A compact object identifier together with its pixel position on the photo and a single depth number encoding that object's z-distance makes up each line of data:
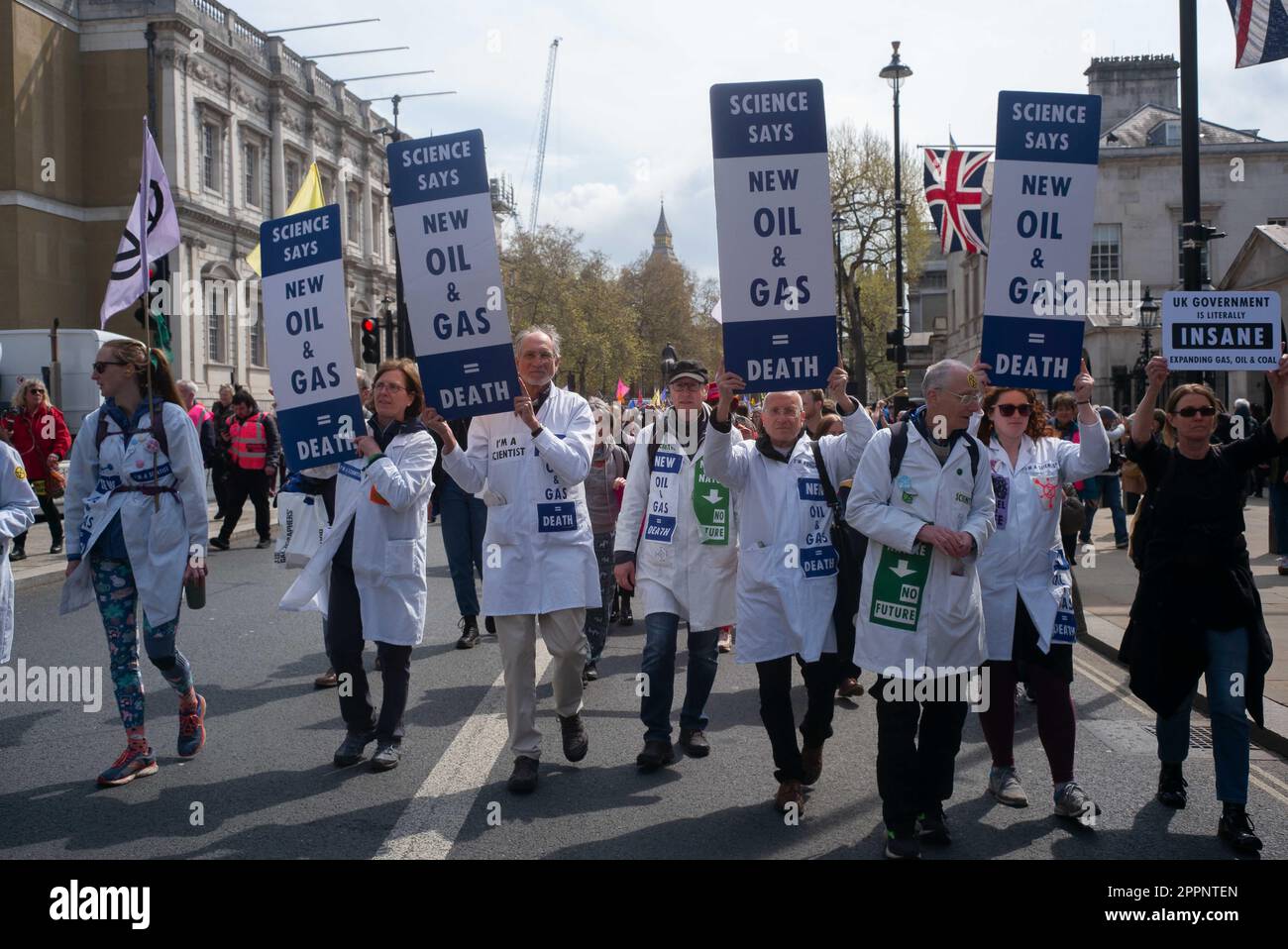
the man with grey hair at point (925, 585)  4.86
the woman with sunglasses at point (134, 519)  5.88
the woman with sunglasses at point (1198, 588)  5.09
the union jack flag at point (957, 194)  21.14
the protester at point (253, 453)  15.52
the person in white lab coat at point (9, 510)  5.82
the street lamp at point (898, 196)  28.28
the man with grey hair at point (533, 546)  5.81
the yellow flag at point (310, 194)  10.48
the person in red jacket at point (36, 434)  14.44
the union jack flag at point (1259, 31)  9.72
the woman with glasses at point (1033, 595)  5.41
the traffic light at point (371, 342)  22.90
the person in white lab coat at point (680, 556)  6.19
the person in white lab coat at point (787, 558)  5.44
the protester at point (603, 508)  8.38
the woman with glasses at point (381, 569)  6.10
